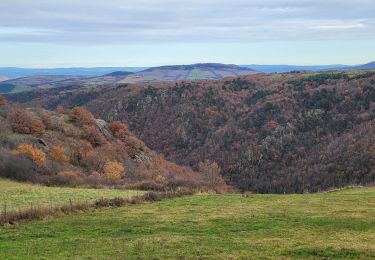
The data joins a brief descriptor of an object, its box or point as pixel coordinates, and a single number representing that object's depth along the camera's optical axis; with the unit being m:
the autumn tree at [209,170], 96.36
